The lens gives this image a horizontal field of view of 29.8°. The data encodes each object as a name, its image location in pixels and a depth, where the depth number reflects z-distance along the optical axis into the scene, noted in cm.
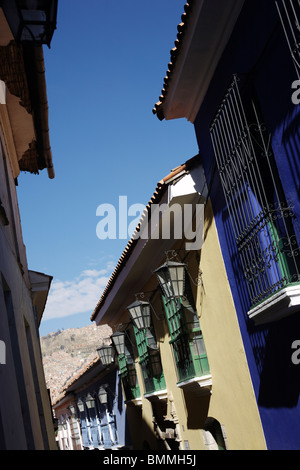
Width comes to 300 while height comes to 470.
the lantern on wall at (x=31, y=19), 326
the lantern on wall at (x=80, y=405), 2336
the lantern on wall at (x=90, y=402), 2058
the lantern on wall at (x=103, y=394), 1863
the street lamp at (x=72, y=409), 2625
